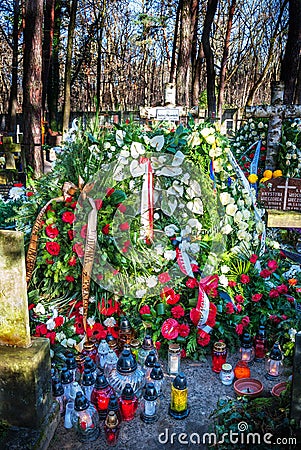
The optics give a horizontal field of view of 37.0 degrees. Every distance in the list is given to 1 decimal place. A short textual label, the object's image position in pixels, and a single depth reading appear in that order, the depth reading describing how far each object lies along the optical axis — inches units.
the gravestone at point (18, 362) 97.9
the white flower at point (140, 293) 142.5
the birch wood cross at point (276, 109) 209.8
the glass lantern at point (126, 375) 114.6
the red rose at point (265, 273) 158.4
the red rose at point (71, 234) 141.3
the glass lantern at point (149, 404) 110.9
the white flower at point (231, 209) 155.8
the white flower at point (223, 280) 148.3
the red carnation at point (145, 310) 139.7
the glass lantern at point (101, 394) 110.7
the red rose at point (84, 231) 138.9
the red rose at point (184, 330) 139.3
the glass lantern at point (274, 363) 130.7
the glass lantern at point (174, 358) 132.6
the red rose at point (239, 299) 150.6
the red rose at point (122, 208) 145.1
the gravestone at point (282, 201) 161.2
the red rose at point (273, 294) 154.7
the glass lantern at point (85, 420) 104.4
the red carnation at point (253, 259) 159.3
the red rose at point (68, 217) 138.9
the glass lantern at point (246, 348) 137.9
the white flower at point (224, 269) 149.2
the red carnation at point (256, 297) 151.3
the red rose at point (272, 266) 162.2
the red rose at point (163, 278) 144.3
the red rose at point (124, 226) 144.3
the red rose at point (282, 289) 159.3
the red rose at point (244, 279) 153.0
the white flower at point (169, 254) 147.5
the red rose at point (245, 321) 146.6
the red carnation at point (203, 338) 140.1
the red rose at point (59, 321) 138.4
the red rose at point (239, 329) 142.9
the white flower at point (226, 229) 153.9
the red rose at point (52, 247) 139.8
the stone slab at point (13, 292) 97.3
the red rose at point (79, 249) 138.9
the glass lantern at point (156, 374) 114.9
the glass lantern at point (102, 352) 130.0
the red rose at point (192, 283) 145.4
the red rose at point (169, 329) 136.5
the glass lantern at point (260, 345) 141.4
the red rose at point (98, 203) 139.1
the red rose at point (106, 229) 142.8
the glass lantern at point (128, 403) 110.1
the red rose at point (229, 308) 144.5
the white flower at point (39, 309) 139.2
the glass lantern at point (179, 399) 112.0
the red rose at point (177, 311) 139.1
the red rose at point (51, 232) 142.0
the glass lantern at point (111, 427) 104.6
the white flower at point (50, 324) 136.3
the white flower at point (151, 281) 143.3
